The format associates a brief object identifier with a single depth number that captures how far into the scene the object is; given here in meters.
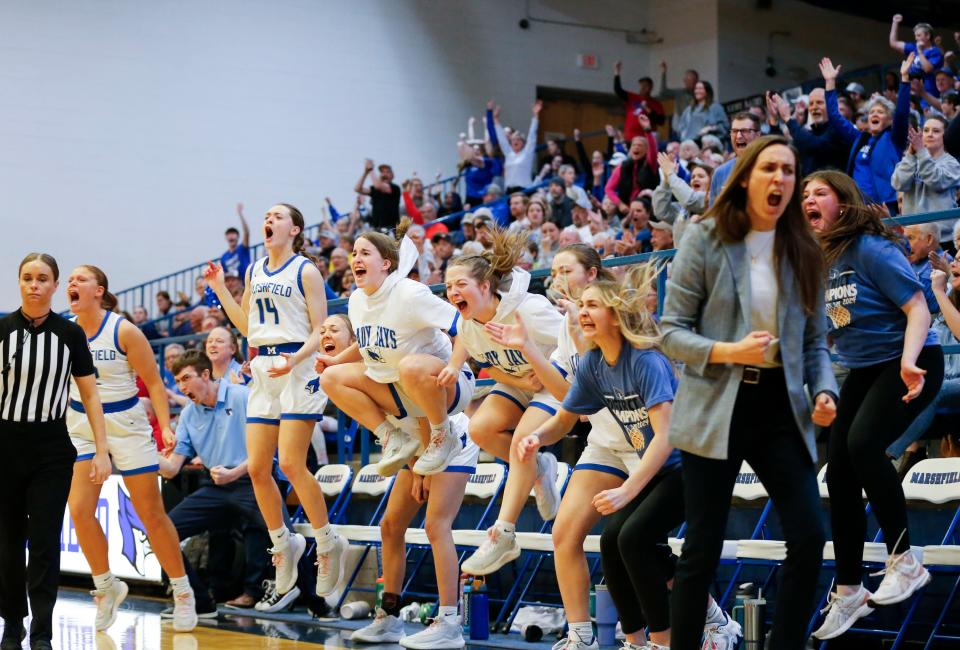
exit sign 21.33
